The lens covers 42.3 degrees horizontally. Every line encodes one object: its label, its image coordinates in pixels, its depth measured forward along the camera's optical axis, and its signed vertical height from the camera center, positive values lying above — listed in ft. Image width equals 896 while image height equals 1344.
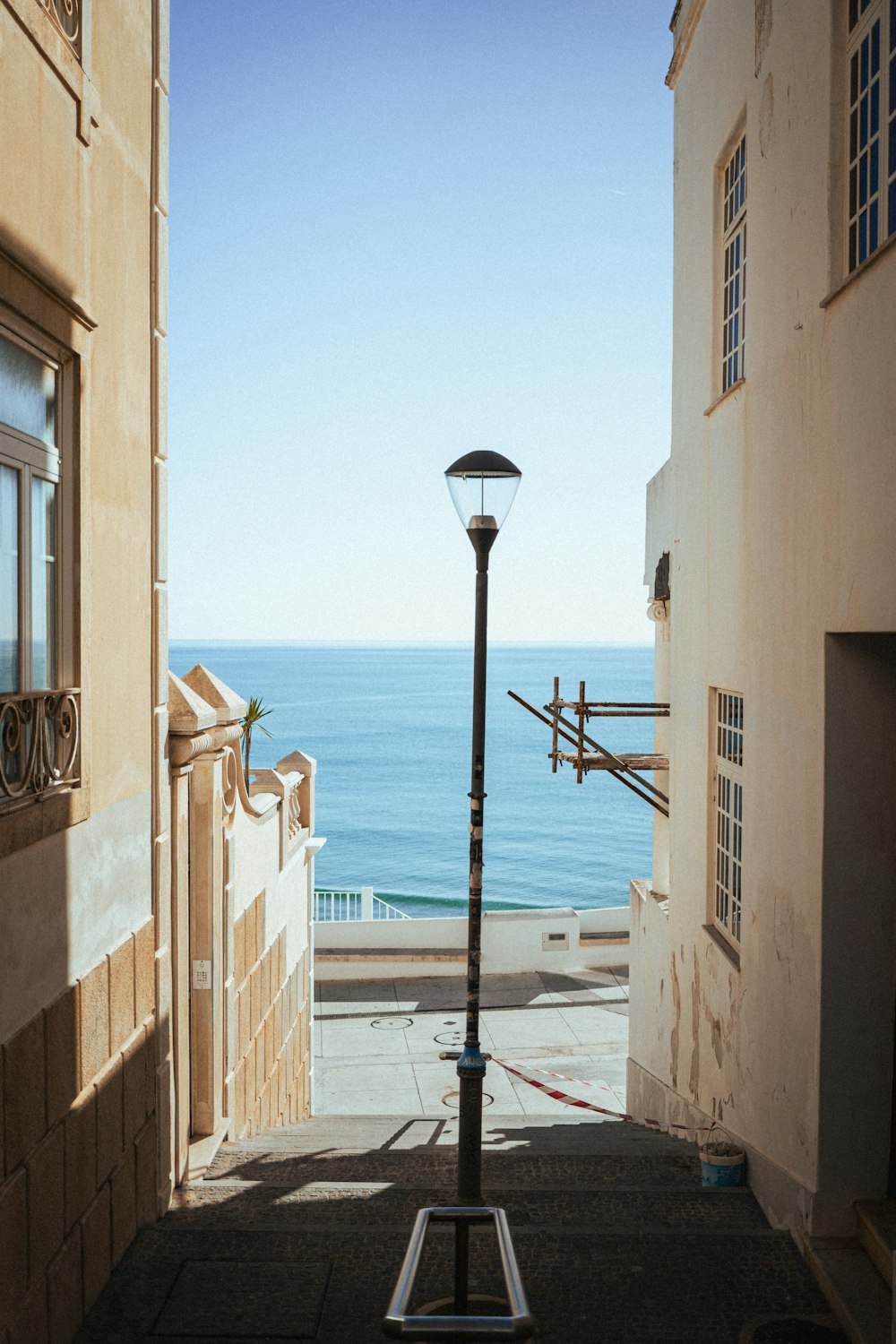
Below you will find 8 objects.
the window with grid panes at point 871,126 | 19.53 +9.24
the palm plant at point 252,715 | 56.39 -4.00
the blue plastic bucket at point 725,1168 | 27.40 -12.44
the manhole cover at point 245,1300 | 18.89 -11.26
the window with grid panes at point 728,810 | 32.78 -4.81
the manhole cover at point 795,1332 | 18.84 -11.33
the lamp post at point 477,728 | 24.48 -1.93
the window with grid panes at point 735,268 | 32.55 +10.99
